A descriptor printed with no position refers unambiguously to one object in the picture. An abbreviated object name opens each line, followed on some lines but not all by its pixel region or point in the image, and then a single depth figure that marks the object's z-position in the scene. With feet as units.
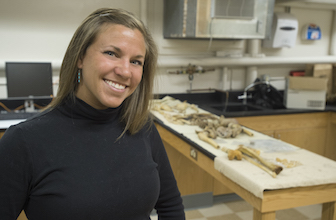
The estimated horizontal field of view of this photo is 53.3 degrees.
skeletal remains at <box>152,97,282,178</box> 5.79
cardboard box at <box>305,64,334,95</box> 13.60
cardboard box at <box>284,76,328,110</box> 11.70
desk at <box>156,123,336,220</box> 4.97
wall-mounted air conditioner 10.89
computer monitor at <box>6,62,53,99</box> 10.27
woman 3.23
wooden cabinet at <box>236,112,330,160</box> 11.41
